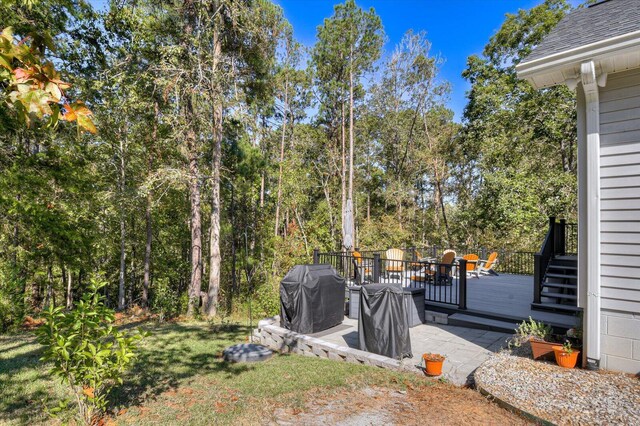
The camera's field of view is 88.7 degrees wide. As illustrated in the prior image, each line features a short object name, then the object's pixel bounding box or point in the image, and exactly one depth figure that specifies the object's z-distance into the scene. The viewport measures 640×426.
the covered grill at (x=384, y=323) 4.87
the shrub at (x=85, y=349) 2.75
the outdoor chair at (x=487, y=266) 10.67
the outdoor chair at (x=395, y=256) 8.88
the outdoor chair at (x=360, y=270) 8.16
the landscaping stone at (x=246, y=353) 5.52
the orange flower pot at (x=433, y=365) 4.20
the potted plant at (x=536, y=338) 4.14
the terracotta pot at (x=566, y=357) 3.92
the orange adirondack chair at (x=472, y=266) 10.54
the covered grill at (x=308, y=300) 6.38
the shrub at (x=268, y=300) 9.84
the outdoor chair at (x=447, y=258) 8.65
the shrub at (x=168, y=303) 11.22
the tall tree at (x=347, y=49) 15.20
